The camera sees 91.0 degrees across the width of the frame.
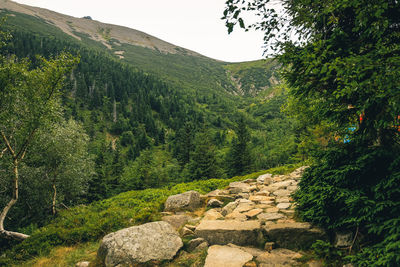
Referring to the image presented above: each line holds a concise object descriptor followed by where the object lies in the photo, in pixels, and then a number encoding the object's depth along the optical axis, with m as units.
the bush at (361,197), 3.47
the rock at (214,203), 9.77
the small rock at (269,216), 6.35
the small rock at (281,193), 9.18
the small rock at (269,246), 5.15
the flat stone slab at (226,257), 4.66
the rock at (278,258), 4.42
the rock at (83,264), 6.20
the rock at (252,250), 5.05
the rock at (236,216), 7.10
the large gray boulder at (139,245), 5.52
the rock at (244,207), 7.97
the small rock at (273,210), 7.07
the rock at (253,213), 7.19
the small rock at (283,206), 7.26
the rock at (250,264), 4.48
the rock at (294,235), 4.89
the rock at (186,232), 6.81
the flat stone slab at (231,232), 5.70
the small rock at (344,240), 4.23
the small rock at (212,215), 7.75
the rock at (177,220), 8.12
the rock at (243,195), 10.12
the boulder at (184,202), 9.81
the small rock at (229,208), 8.43
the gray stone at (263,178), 13.45
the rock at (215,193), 11.04
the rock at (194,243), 5.97
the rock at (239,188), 11.30
